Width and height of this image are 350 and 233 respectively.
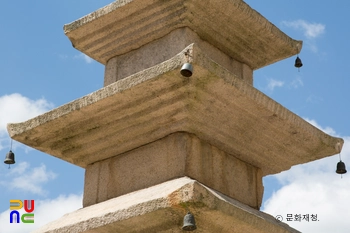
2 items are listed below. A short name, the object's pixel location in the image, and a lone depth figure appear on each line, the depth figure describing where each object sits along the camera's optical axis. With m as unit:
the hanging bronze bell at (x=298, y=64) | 15.58
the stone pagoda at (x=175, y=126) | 11.92
